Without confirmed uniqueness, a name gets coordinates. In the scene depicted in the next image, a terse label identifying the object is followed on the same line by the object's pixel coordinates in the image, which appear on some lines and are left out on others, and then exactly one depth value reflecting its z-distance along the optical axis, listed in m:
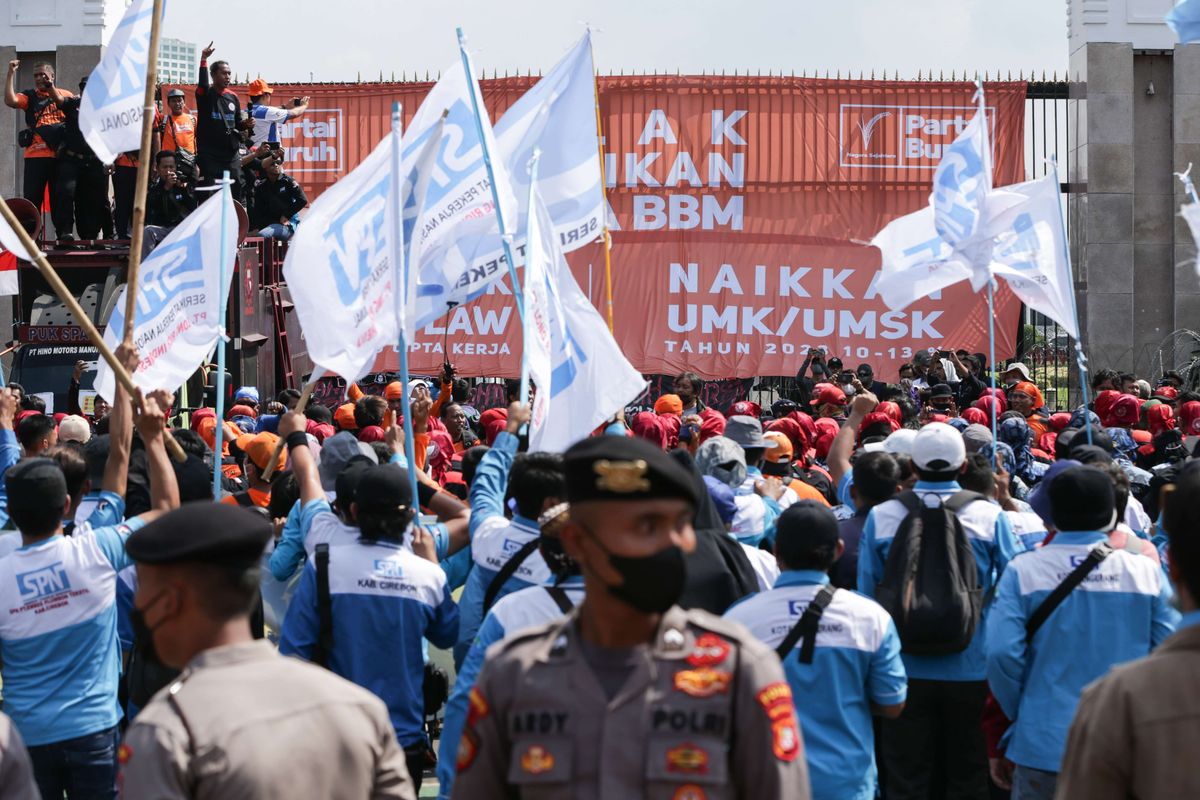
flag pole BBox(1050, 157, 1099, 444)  16.66
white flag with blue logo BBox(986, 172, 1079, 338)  17.45
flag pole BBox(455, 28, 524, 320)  13.14
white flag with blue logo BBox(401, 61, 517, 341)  14.00
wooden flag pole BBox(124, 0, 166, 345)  11.02
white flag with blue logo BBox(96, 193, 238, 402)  13.66
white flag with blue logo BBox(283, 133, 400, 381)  12.04
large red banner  40.03
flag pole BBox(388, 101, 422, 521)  11.13
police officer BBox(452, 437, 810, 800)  5.03
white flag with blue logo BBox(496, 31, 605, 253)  15.57
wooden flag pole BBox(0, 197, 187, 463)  9.80
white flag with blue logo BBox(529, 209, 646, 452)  12.15
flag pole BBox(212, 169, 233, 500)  12.55
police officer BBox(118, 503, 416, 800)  5.25
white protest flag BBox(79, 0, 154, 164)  14.85
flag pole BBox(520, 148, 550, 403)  11.09
